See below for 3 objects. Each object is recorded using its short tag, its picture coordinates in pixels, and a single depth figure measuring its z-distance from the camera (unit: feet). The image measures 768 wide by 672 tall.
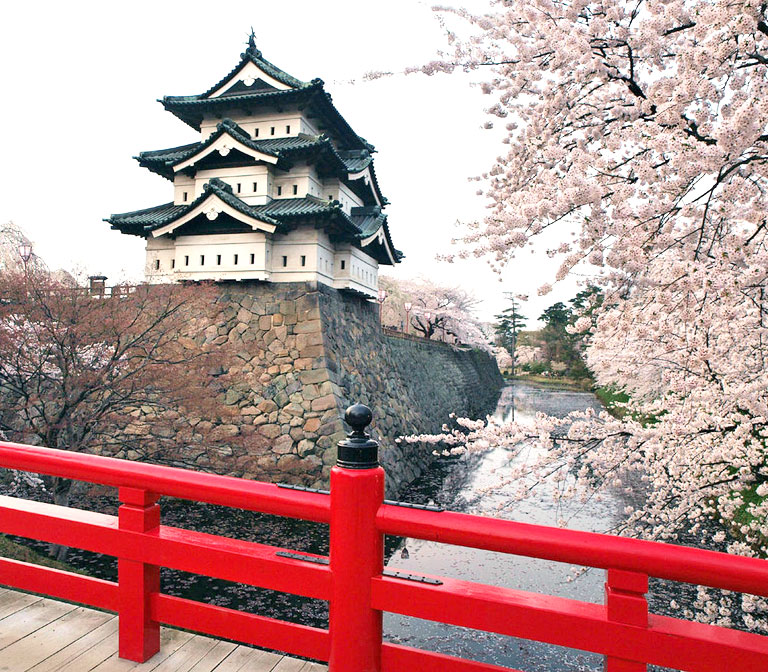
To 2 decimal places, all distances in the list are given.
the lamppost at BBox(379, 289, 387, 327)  102.89
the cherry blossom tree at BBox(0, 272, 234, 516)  23.39
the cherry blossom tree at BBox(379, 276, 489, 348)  108.73
